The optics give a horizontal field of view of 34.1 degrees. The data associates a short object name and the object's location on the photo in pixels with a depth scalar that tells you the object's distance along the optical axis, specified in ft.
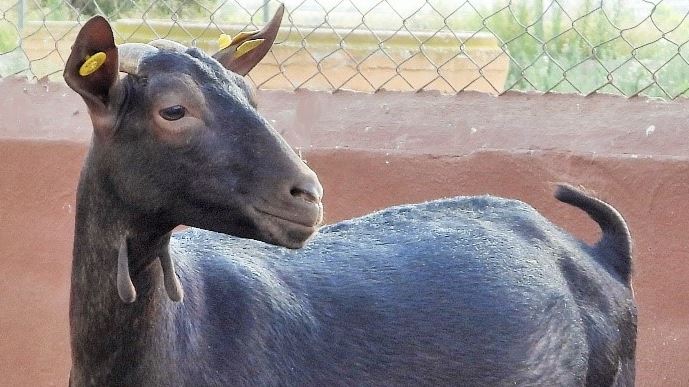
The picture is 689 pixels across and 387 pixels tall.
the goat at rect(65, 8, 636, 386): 8.87
